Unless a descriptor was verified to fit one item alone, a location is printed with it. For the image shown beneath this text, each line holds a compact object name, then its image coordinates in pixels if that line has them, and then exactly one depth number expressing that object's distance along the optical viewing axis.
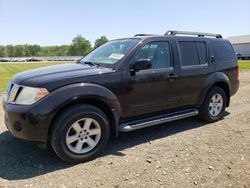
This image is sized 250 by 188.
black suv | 2.83
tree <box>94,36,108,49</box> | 87.03
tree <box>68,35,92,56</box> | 94.91
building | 50.60
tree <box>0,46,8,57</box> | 105.86
